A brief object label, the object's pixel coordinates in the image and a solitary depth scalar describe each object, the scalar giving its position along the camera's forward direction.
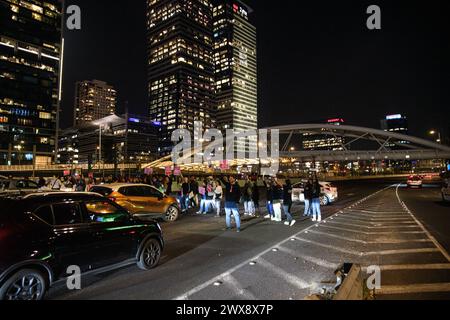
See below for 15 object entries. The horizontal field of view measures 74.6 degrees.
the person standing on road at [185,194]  15.07
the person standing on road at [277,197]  11.52
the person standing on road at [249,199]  13.41
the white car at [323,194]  17.73
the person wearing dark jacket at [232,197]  9.73
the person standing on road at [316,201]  11.73
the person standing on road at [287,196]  11.50
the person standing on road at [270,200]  12.07
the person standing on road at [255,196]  13.53
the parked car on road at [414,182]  34.78
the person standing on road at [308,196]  12.01
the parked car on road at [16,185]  14.20
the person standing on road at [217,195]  13.84
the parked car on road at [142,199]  10.12
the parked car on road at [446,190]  17.20
